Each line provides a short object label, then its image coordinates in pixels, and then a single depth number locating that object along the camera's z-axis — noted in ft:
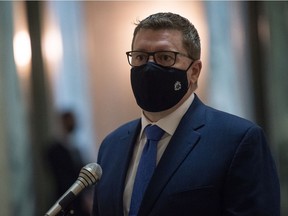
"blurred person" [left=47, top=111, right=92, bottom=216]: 22.53
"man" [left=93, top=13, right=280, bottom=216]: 13.05
